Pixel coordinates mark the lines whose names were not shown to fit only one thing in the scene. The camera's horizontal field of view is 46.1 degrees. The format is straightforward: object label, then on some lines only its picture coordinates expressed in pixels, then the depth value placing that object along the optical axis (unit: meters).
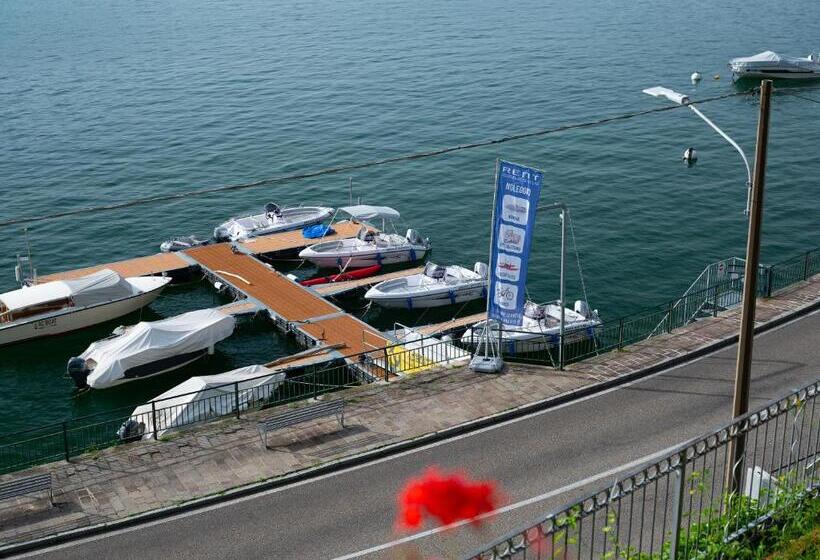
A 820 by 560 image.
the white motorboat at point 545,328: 35.81
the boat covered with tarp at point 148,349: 35.09
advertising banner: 24.22
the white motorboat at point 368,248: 46.38
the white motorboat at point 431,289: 41.75
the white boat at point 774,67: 80.25
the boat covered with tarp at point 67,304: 39.47
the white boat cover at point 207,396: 29.88
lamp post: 14.59
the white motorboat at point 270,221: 50.20
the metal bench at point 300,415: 21.98
